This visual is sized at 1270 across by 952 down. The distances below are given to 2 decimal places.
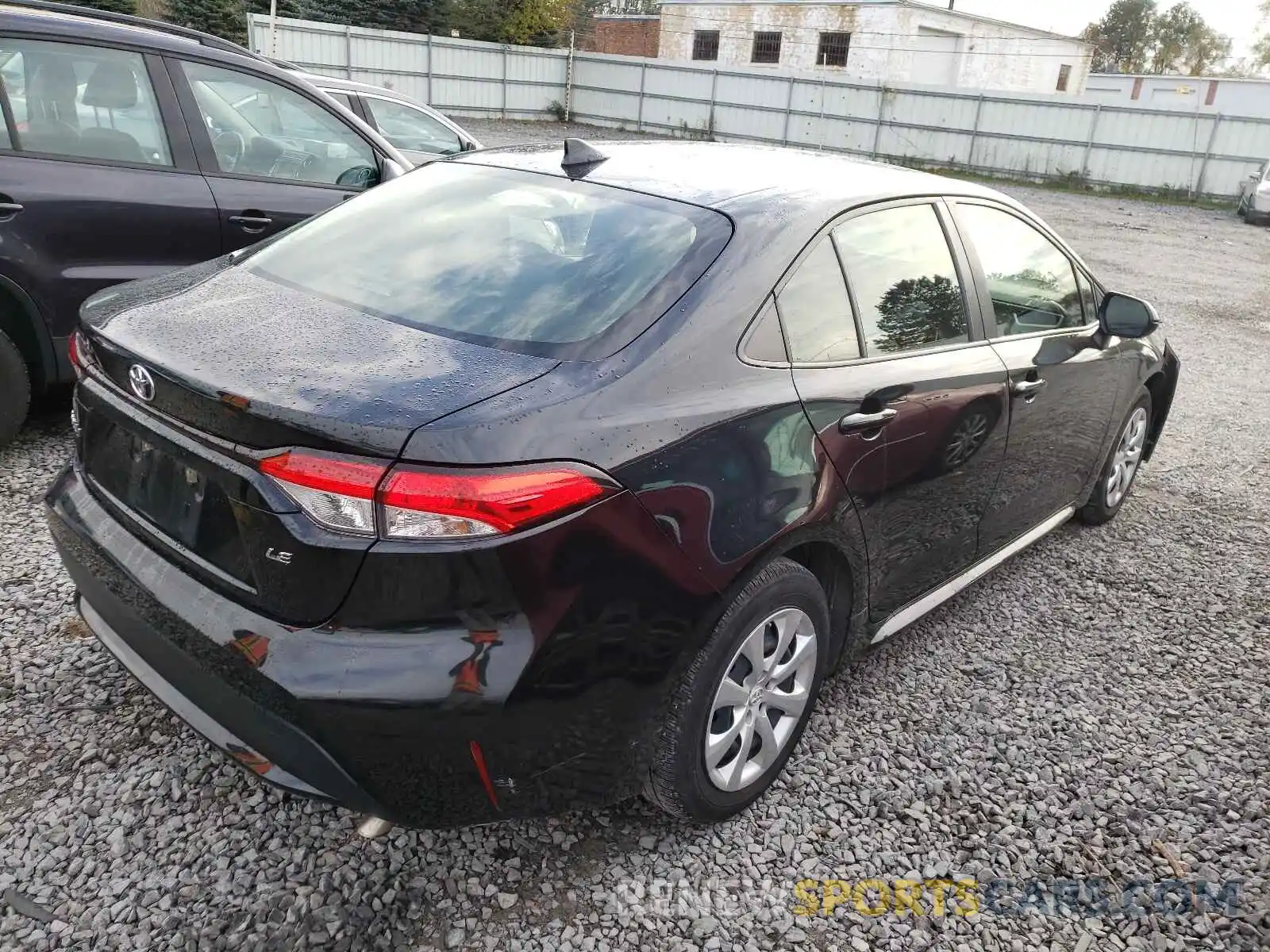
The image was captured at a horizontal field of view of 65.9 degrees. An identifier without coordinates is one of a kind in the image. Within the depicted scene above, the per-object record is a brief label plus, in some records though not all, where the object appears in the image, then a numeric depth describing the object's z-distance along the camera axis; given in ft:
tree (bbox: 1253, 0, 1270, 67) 172.14
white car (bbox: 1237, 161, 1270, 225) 60.13
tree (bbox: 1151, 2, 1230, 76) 184.55
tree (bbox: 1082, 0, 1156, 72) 187.73
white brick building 105.60
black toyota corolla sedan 6.05
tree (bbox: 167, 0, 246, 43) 90.99
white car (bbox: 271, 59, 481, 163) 25.49
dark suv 12.96
